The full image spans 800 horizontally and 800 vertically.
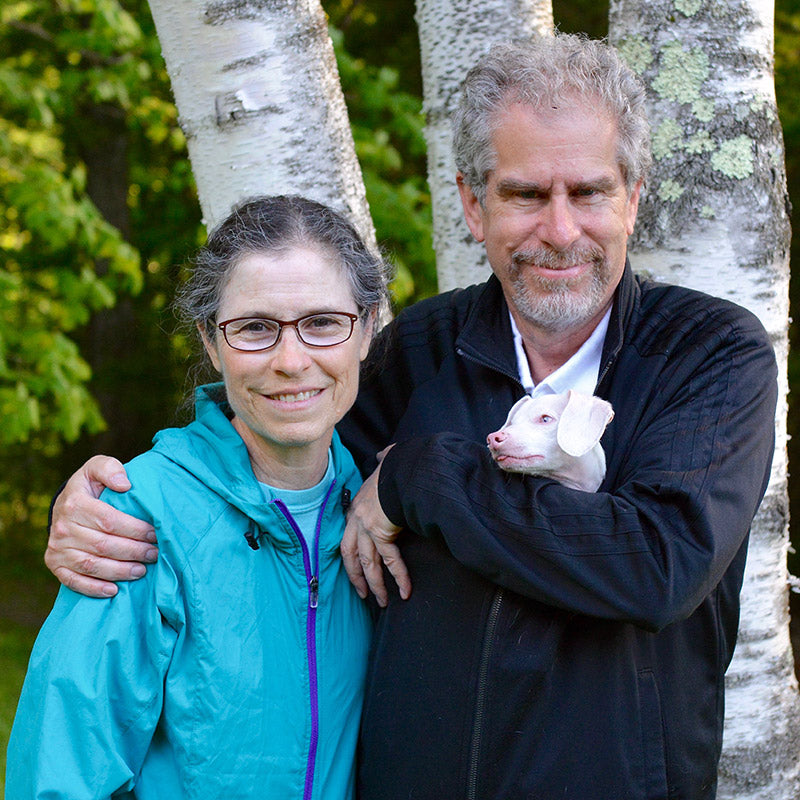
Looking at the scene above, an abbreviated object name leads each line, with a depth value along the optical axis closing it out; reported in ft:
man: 5.79
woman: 5.79
